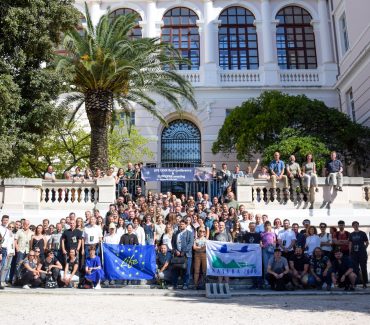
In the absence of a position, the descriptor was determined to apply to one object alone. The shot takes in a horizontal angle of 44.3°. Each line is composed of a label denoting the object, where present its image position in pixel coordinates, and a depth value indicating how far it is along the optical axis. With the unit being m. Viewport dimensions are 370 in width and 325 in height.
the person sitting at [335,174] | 15.24
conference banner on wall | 17.38
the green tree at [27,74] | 12.29
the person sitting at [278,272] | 11.19
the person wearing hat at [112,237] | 11.91
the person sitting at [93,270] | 11.21
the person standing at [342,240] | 11.80
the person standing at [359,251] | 11.38
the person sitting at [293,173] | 15.48
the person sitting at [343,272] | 11.01
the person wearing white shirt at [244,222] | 12.62
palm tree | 17.39
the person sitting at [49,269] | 11.23
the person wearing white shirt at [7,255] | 11.32
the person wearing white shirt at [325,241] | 11.68
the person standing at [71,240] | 11.47
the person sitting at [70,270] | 11.25
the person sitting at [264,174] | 16.12
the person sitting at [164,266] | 11.54
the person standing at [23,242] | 11.59
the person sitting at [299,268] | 11.36
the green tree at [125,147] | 24.89
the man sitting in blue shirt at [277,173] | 15.45
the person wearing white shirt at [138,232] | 11.94
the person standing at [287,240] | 11.67
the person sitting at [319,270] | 11.25
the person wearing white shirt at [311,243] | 11.80
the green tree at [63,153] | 23.69
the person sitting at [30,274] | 11.14
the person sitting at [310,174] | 15.25
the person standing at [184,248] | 11.42
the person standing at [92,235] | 11.69
